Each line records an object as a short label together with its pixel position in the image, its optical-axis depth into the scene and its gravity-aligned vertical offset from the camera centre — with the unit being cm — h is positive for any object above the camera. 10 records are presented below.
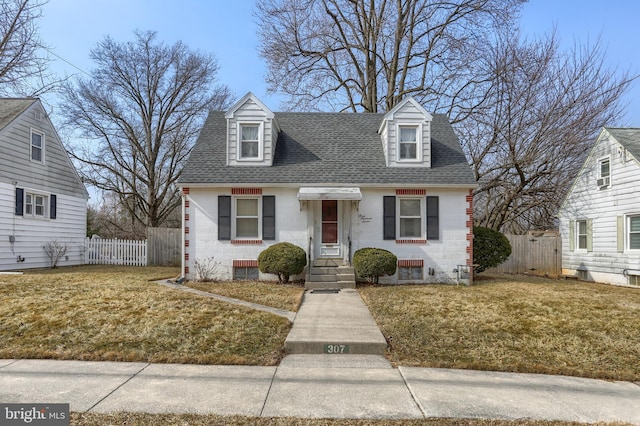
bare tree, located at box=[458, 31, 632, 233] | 1767 +441
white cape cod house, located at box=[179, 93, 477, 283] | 1255 +63
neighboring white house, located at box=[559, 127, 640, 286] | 1370 +48
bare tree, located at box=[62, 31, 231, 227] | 2422 +634
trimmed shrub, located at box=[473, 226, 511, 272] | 1371 -84
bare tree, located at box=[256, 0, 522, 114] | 2139 +1016
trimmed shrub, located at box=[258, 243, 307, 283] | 1149 -111
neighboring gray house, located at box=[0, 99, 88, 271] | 1393 +118
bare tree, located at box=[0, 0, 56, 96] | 1683 +776
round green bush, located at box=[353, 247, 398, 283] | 1141 -116
